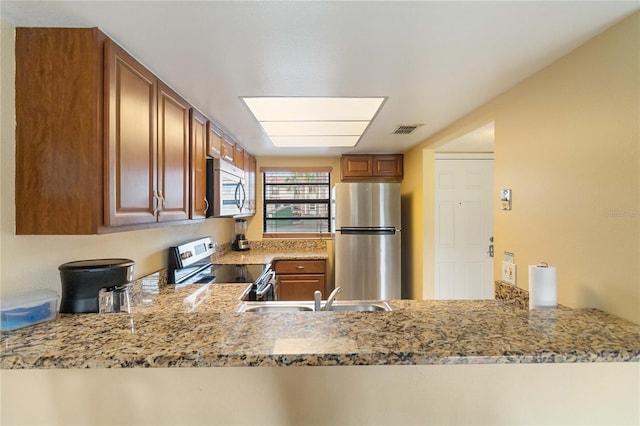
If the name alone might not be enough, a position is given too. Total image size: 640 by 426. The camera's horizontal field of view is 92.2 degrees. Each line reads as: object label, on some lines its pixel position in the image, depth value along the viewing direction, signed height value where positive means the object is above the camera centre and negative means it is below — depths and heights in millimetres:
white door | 3396 -138
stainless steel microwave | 2350 +232
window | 4340 +180
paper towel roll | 1260 -303
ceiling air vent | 2572 +743
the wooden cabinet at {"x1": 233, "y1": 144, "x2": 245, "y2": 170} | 3127 +631
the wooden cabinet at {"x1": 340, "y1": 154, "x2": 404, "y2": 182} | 3885 +617
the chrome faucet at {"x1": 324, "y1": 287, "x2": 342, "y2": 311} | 1749 -504
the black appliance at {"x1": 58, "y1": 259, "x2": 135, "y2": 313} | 1274 -277
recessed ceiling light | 2072 +771
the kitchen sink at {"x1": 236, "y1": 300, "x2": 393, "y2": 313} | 1818 -552
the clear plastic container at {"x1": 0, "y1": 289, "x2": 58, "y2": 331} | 1020 -315
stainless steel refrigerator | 3545 -317
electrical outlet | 1696 -333
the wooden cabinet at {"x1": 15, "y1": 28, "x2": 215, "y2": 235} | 1151 +328
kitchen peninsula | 924 -514
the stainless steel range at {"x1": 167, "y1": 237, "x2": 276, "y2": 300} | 2254 -480
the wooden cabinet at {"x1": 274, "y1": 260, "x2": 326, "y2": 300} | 3633 -735
